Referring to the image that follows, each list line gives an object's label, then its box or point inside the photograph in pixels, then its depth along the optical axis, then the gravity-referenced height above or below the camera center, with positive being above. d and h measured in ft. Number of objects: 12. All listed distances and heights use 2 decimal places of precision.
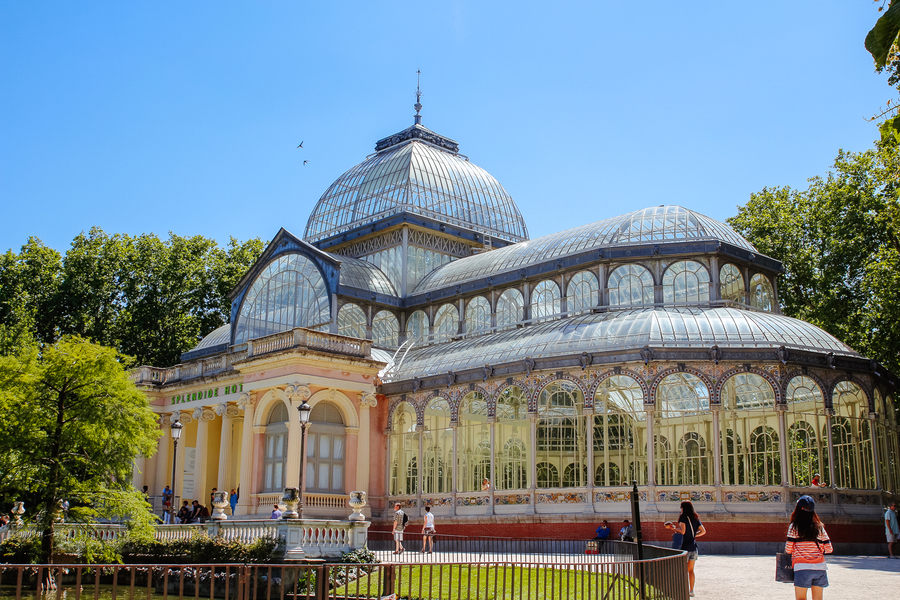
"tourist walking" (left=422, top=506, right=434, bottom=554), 89.66 -4.08
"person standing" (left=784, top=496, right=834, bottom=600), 37.93 -2.68
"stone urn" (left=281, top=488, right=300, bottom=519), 80.23 -1.63
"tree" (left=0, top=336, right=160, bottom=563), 79.05 +4.50
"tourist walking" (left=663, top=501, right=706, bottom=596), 51.52 -2.50
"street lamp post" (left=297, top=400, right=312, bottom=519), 82.74 +5.90
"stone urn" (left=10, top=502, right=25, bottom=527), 89.61 -2.89
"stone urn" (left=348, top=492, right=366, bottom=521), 81.66 -1.73
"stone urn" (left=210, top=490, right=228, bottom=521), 86.74 -2.09
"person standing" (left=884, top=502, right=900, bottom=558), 83.41 -3.43
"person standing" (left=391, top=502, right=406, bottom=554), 87.04 -4.34
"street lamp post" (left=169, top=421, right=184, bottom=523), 98.43 +5.87
